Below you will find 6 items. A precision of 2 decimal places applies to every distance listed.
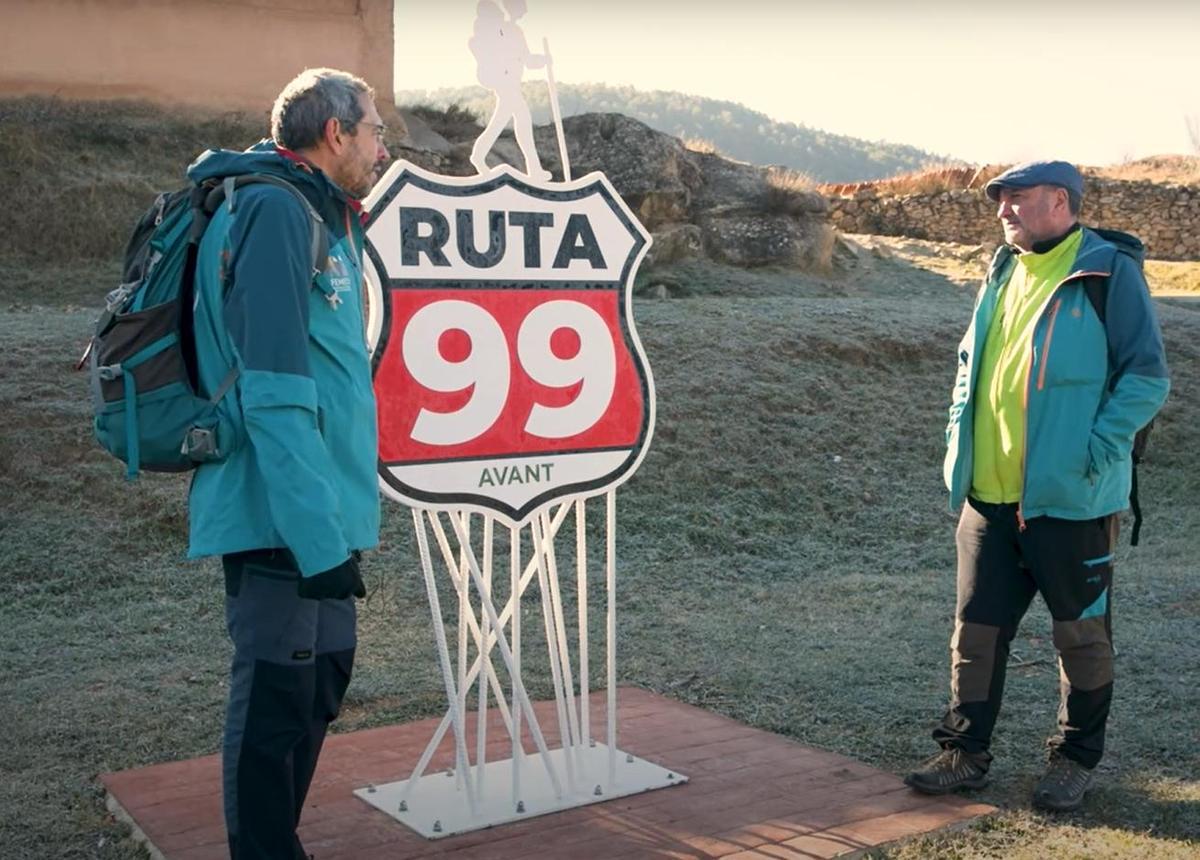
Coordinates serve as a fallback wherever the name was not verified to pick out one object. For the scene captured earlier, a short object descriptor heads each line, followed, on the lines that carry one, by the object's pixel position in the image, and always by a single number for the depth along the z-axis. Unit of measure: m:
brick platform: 3.95
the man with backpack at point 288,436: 3.02
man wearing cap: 4.25
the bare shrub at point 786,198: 16.56
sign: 4.02
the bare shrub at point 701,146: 18.02
